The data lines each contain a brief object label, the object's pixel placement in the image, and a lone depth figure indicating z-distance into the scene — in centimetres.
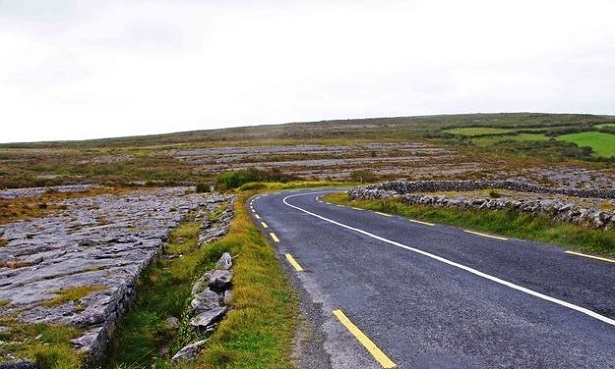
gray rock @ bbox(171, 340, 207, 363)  715
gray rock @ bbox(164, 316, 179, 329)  977
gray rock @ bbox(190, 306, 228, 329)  833
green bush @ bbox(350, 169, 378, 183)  6382
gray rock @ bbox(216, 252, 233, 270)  1187
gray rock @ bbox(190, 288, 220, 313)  919
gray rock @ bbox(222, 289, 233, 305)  920
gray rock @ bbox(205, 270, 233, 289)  1042
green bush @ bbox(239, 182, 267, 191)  5628
